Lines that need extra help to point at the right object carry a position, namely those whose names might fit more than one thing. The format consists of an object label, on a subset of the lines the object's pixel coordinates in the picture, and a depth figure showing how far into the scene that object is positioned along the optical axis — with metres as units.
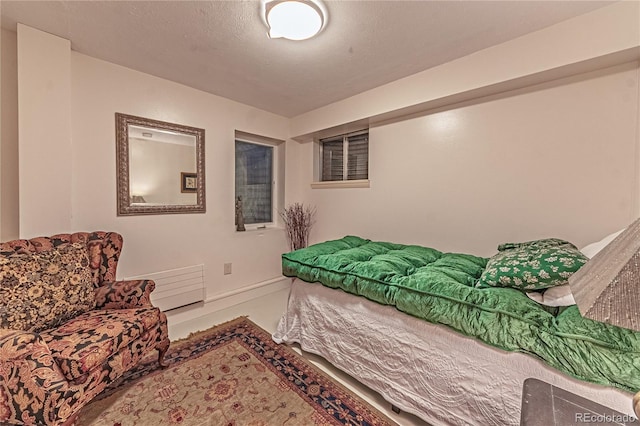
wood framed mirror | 2.17
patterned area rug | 1.36
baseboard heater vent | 2.31
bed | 0.95
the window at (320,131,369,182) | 3.02
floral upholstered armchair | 1.09
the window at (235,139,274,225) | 3.20
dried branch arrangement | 3.45
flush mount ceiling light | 1.38
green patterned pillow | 1.16
